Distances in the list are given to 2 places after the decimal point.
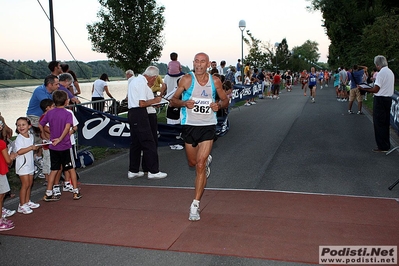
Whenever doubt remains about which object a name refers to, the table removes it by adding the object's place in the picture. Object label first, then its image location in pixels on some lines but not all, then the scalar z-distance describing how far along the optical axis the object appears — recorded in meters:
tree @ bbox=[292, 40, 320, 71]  83.05
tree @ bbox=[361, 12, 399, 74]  27.20
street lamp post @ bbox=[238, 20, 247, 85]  27.48
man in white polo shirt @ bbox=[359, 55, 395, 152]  9.92
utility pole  10.62
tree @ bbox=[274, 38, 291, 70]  67.41
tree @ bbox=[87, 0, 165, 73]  20.64
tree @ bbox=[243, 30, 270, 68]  50.97
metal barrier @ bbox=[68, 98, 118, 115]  11.30
